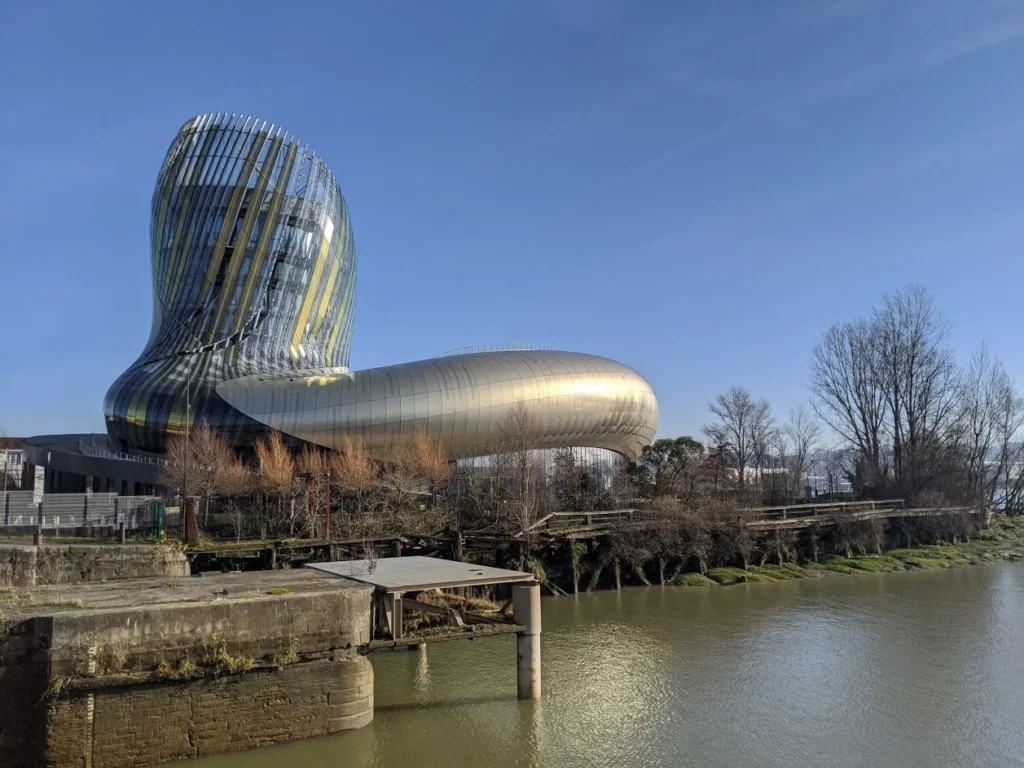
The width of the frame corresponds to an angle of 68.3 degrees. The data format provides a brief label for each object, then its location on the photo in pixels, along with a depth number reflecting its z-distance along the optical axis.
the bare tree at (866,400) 51.41
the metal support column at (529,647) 13.66
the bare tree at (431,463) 34.81
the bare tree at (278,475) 30.79
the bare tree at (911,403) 48.69
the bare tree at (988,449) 49.09
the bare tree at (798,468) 57.03
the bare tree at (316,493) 27.91
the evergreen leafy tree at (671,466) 42.47
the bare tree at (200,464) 32.25
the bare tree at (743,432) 60.47
